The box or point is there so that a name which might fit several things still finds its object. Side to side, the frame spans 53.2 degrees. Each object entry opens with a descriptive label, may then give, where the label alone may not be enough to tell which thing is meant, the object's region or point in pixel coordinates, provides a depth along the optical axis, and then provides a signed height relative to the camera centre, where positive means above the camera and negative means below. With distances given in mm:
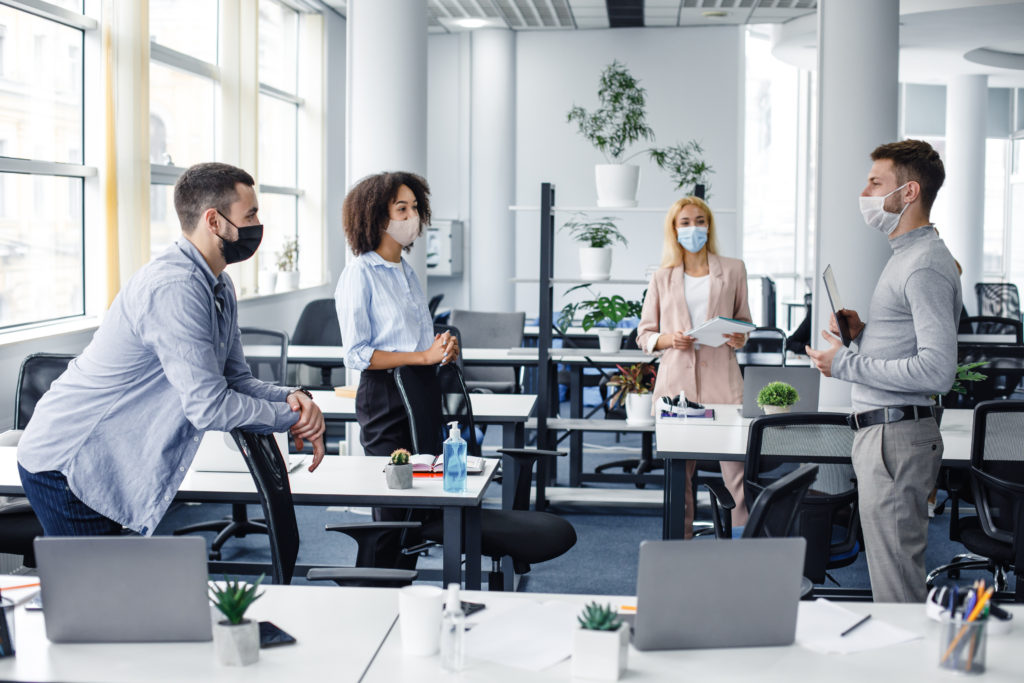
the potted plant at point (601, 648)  1747 -617
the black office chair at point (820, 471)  3332 -609
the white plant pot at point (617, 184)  5588 +576
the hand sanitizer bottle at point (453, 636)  1789 -611
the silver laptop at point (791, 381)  4059 -368
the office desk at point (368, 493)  3021 -637
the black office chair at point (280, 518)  2371 -570
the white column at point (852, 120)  5590 +935
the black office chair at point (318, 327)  7578 -302
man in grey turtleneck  2834 -268
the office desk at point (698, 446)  3666 -575
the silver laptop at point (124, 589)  1805 -552
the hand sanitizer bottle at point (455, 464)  3008 -526
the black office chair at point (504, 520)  3314 -794
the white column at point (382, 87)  6148 +1208
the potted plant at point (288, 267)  8312 +155
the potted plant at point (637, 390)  5031 -508
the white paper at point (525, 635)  1858 -666
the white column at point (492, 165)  10586 +1276
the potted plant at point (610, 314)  5543 -139
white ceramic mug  1874 -613
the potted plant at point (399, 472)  3107 -562
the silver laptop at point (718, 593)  1778 -545
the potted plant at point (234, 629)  1813 -611
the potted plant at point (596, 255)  5602 +182
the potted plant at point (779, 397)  4008 -421
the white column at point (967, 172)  12484 +1479
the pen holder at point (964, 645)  1787 -620
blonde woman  4547 -67
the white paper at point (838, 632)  1923 -664
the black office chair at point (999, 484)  3408 -644
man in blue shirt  2334 -279
